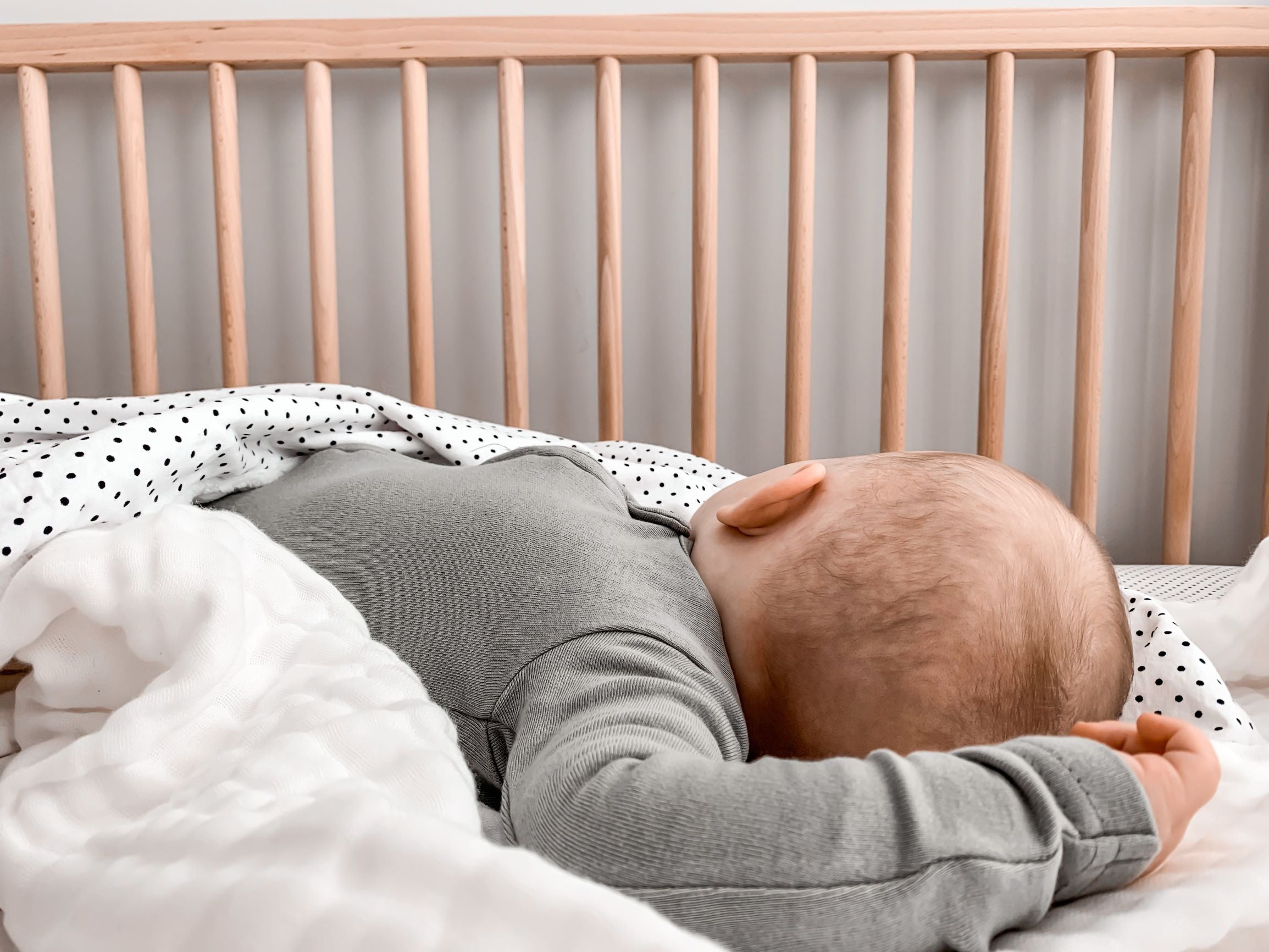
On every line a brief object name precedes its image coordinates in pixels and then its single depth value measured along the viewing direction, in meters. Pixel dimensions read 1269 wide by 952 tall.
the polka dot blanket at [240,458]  0.51
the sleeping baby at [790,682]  0.32
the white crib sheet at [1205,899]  0.32
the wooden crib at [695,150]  1.10
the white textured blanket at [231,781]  0.26
